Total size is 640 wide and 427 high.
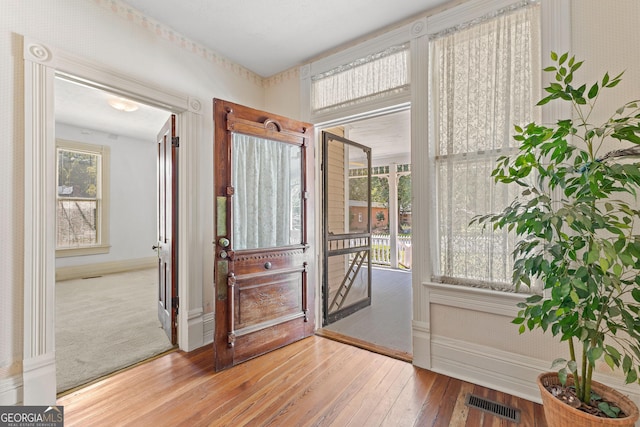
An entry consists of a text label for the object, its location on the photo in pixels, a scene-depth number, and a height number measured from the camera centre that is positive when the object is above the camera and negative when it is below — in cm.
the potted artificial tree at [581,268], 120 -27
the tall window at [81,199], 551 +34
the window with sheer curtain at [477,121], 199 +69
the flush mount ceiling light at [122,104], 394 +155
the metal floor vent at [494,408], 176 -126
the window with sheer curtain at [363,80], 253 +130
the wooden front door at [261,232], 237 -17
